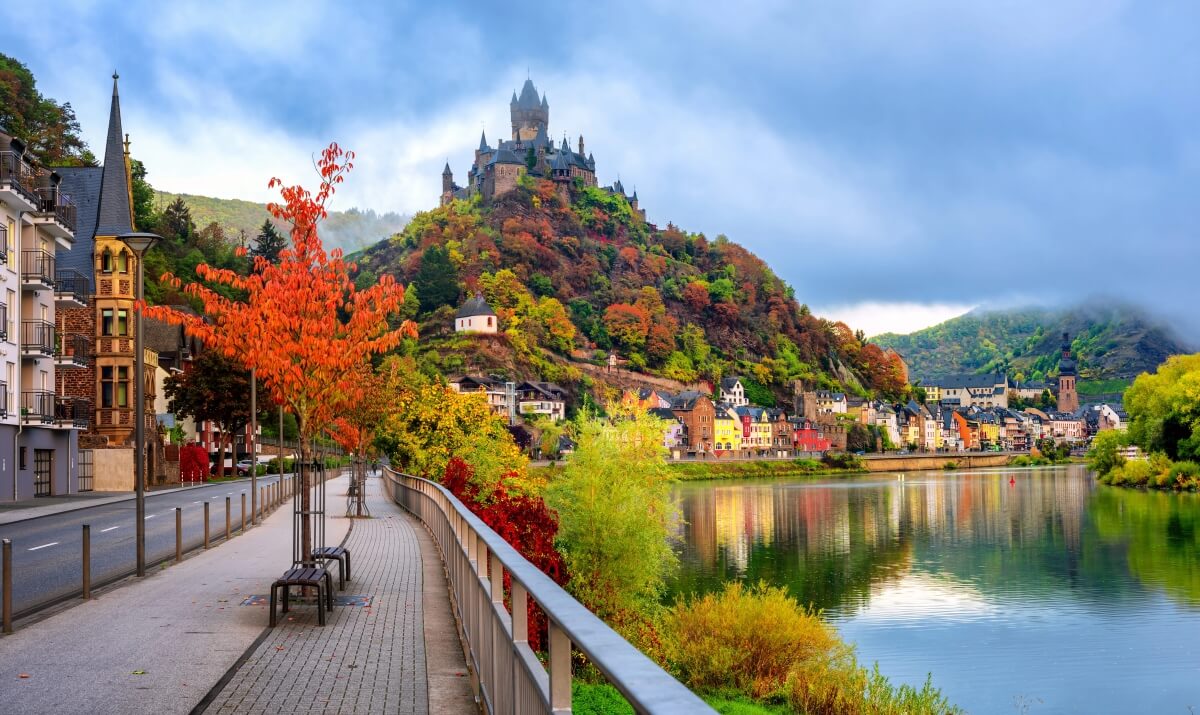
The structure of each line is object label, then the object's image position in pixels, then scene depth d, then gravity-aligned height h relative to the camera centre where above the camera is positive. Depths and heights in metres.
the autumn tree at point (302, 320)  13.37 +1.24
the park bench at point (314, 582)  11.46 -1.67
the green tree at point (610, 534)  21.95 -2.45
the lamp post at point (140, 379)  16.05 +0.64
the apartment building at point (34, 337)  38.44 +3.29
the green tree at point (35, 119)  61.00 +18.18
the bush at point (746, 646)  19.27 -4.13
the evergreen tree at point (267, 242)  118.06 +19.23
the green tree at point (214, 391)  57.56 +1.64
